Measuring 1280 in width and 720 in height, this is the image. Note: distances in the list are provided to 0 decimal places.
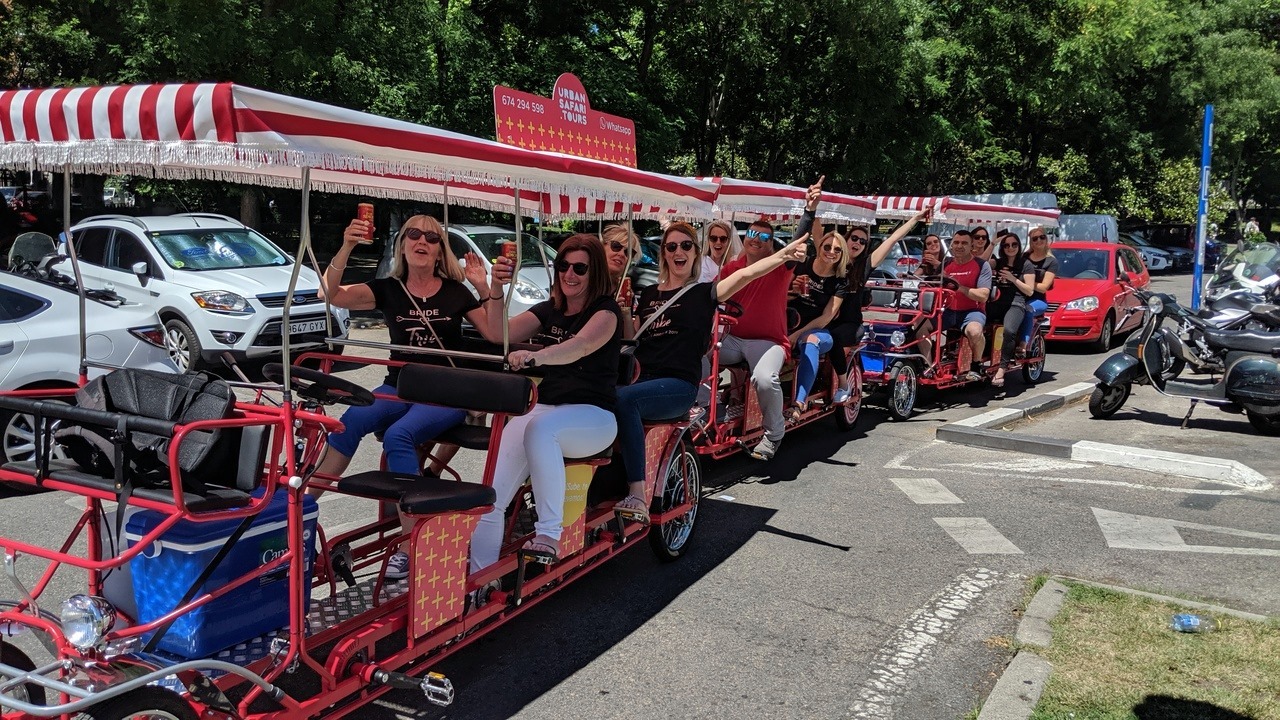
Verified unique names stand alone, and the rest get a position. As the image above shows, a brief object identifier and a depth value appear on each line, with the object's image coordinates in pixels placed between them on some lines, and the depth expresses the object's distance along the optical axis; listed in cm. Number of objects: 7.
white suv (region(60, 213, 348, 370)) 1113
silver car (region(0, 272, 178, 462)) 730
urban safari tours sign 504
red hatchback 1562
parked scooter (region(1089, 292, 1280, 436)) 937
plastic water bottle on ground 493
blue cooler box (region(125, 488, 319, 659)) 349
